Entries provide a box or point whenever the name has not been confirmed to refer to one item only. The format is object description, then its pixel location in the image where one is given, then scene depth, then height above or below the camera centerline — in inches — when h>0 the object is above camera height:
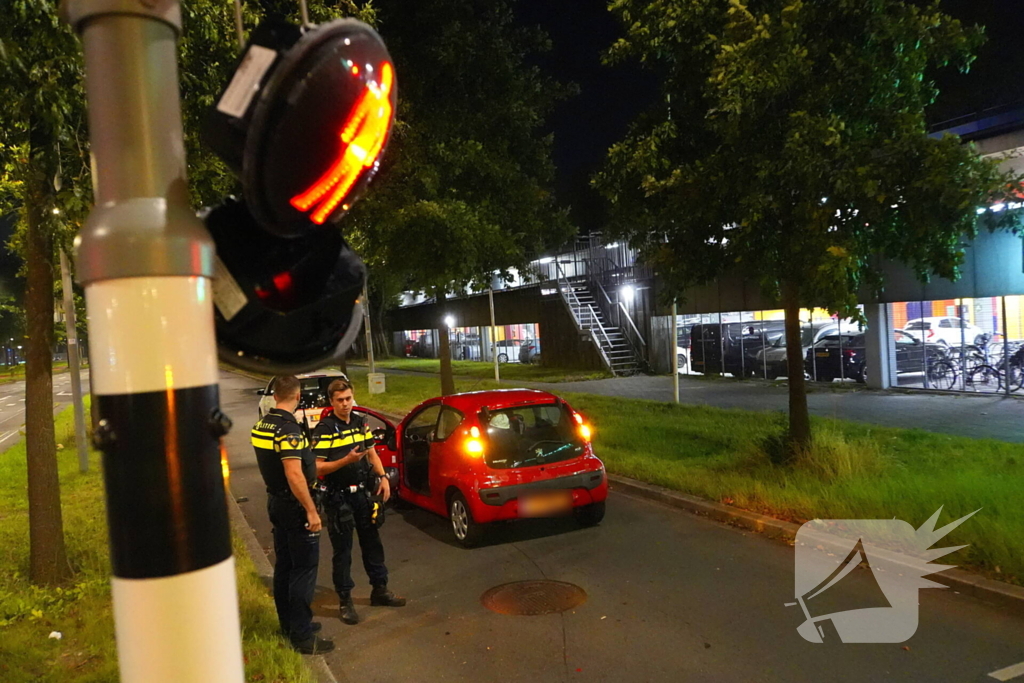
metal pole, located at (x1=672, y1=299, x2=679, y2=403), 663.0 -42.8
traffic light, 62.6 +14.4
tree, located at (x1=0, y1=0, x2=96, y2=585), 229.8 +47.7
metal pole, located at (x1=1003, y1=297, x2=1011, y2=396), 638.5 -33.5
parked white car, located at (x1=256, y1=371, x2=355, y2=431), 492.1 -37.9
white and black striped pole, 58.2 -2.1
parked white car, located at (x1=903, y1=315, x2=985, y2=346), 670.5 -19.8
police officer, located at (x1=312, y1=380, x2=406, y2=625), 222.1 -42.1
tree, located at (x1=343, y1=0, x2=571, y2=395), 524.1 +139.1
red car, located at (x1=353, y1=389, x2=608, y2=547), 290.5 -52.0
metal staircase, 1037.8 -0.1
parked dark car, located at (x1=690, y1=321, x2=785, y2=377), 893.2 -28.8
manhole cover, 232.4 -85.1
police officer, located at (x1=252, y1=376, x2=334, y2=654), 200.1 -41.5
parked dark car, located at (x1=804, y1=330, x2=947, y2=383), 721.6 -42.8
